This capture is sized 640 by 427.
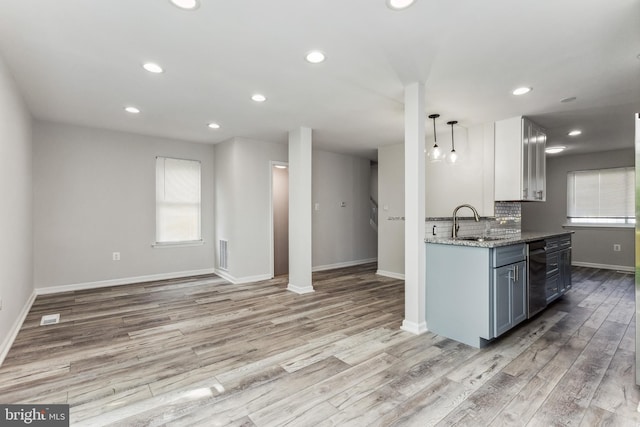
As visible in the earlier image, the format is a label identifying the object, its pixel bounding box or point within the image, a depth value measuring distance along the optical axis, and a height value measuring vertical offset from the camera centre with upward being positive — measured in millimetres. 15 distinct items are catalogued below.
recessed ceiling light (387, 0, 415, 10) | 1838 +1226
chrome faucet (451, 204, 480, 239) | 3333 -182
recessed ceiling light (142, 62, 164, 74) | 2598 +1225
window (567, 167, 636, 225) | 6012 +278
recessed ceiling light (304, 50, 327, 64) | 2436 +1227
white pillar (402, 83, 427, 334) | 2998 +49
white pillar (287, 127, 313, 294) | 4594 +10
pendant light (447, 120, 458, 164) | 3861 +665
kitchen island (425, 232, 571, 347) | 2670 -698
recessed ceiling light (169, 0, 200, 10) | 1831 +1229
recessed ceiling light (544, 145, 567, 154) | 5828 +1165
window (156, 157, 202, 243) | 5270 +209
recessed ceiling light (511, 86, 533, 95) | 3092 +1203
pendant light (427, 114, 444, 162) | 3732 +677
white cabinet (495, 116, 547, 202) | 3959 +660
